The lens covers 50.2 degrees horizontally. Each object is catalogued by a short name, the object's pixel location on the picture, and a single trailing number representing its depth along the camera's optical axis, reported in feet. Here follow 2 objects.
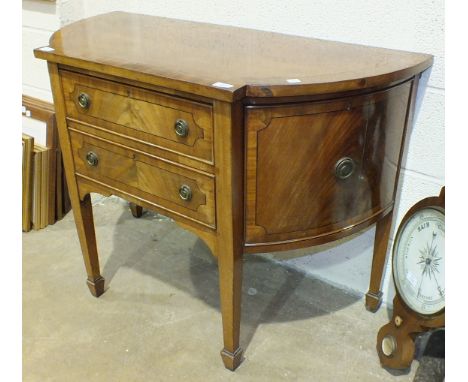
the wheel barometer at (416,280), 4.18
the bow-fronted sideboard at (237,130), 3.73
